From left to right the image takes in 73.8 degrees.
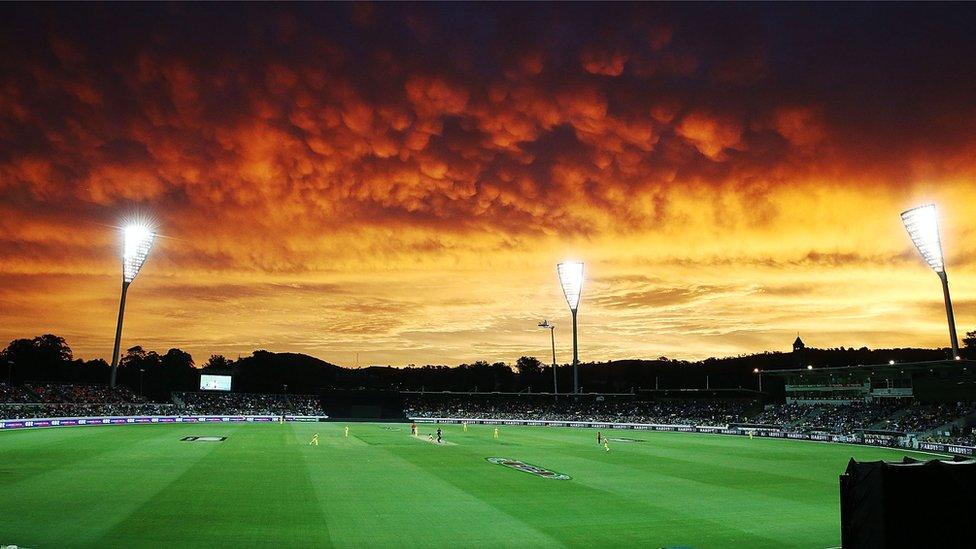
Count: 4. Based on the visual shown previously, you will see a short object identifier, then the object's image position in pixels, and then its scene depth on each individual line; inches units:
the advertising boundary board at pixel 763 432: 1986.3
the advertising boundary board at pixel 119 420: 2637.8
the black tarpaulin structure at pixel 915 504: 345.7
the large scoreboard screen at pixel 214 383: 4185.5
